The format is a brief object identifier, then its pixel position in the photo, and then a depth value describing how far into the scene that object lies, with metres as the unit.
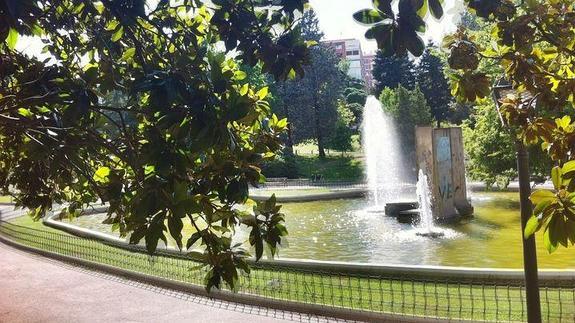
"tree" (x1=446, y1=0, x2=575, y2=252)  3.02
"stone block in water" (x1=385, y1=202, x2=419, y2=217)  19.28
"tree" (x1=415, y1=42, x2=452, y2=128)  55.19
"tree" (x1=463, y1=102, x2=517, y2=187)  20.86
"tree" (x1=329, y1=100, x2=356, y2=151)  52.97
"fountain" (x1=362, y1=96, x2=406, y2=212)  34.01
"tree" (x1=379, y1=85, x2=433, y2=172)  46.00
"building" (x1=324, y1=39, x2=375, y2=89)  141.62
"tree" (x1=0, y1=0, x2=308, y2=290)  2.56
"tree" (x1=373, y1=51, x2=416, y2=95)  58.88
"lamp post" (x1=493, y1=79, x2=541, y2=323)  5.04
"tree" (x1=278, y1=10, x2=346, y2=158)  53.31
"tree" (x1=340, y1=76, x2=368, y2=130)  68.69
